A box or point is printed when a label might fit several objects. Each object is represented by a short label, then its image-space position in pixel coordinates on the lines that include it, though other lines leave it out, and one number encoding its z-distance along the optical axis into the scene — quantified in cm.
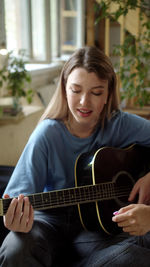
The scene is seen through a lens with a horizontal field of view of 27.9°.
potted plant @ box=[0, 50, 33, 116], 225
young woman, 97
